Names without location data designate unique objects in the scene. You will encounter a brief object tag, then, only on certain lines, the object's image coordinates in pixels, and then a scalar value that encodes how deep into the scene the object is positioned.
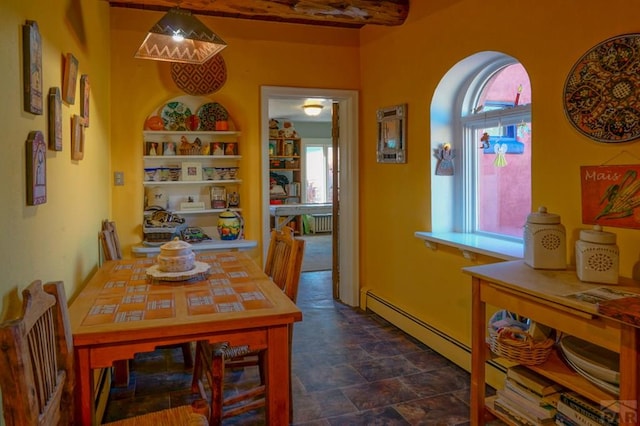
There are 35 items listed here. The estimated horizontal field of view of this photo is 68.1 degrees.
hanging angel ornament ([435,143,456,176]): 3.22
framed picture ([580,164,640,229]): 1.90
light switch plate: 3.64
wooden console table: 1.47
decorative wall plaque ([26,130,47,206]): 1.46
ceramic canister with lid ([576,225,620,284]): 1.75
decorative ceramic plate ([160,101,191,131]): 3.87
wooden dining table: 1.61
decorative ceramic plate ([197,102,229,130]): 3.94
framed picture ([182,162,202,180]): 3.92
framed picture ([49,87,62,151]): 1.76
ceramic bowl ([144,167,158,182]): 3.81
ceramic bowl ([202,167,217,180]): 4.01
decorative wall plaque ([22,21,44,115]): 1.41
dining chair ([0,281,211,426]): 1.08
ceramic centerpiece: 2.34
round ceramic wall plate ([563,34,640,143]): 1.88
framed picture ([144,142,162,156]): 3.78
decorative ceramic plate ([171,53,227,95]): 3.71
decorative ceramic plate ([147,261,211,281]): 2.25
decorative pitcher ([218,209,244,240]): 3.80
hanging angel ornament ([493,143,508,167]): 2.92
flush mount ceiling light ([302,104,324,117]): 6.61
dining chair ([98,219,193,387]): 2.73
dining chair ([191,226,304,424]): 2.12
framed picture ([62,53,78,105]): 2.02
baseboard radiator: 2.69
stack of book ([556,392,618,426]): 1.65
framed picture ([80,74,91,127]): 2.44
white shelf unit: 3.83
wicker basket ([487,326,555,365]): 1.88
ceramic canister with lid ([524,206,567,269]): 1.98
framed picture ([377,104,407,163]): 3.51
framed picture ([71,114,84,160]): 2.19
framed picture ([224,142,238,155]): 3.98
